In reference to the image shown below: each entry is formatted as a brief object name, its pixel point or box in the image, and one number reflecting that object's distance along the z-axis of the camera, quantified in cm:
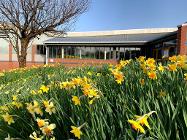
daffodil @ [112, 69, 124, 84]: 120
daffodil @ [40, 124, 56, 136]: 96
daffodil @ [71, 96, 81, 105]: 105
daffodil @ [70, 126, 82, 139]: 86
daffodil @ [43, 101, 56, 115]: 111
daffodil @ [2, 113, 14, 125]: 118
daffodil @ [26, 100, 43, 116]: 115
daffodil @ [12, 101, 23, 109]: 134
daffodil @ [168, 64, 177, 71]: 128
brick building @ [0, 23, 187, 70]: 1675
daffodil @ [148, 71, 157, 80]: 119
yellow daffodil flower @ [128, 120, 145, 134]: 73
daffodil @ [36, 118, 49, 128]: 97
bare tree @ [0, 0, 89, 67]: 714
